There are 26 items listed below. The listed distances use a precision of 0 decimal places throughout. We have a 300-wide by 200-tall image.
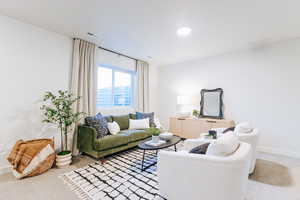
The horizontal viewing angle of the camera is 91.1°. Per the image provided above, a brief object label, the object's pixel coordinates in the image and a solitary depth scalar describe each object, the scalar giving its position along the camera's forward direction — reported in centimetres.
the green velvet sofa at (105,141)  281
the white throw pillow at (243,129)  239
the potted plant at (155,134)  264
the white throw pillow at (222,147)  145
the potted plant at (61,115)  269
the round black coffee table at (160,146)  243
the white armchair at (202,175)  129
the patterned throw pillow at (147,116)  420
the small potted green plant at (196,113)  455
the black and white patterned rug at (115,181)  186
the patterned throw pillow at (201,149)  166
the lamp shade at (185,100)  469
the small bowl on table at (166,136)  283
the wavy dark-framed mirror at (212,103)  423
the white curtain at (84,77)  327
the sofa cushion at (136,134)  333
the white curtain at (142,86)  491
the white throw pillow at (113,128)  334
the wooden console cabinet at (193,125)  390
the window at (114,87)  409
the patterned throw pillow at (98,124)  303
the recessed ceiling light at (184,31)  283
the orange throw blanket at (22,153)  225
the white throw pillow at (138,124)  393
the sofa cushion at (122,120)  387
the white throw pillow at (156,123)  418
